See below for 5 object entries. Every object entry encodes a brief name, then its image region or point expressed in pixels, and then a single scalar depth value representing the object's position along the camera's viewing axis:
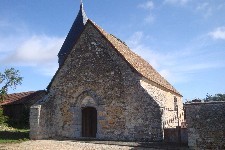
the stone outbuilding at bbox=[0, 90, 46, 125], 31.41
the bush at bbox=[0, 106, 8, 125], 20.90
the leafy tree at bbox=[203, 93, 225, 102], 49.71
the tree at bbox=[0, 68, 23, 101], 30.42
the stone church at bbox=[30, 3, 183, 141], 14.83
